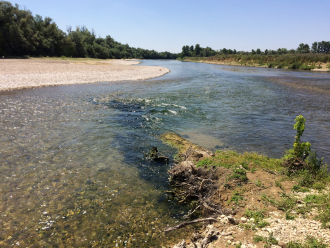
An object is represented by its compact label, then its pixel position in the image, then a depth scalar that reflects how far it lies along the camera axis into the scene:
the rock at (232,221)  4.96
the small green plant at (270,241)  4.04
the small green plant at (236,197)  5.97
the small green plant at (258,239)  4.22
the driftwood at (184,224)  5.16
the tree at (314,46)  173.18
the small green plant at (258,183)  6.46
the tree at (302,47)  127.43
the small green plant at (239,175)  6.82
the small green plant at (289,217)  4.82
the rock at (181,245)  4.48
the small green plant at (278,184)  6.33
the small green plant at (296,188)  6.06
